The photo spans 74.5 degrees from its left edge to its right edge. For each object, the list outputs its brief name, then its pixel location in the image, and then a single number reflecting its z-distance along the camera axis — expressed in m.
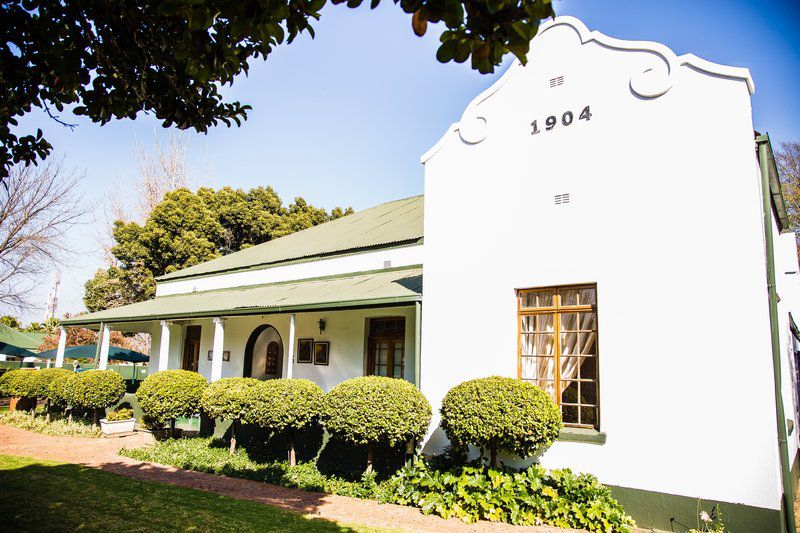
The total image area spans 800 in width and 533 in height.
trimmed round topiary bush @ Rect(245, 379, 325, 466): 9.64
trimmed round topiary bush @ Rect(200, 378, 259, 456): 10.38
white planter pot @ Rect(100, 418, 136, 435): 13.39
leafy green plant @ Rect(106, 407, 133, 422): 13.64
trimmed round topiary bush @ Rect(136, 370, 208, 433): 11.66
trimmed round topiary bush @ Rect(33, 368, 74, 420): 14.96
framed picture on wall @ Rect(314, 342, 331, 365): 12.70
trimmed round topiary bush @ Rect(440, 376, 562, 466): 7.02
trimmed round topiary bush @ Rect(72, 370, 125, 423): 13.77
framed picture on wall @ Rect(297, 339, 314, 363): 13.17
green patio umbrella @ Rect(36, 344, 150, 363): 22.17
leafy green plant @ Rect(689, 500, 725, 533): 6.07
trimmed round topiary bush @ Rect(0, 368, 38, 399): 15.38
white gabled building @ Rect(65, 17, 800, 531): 6.31
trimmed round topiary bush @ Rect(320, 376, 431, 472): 8.14
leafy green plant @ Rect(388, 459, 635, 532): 6.66
